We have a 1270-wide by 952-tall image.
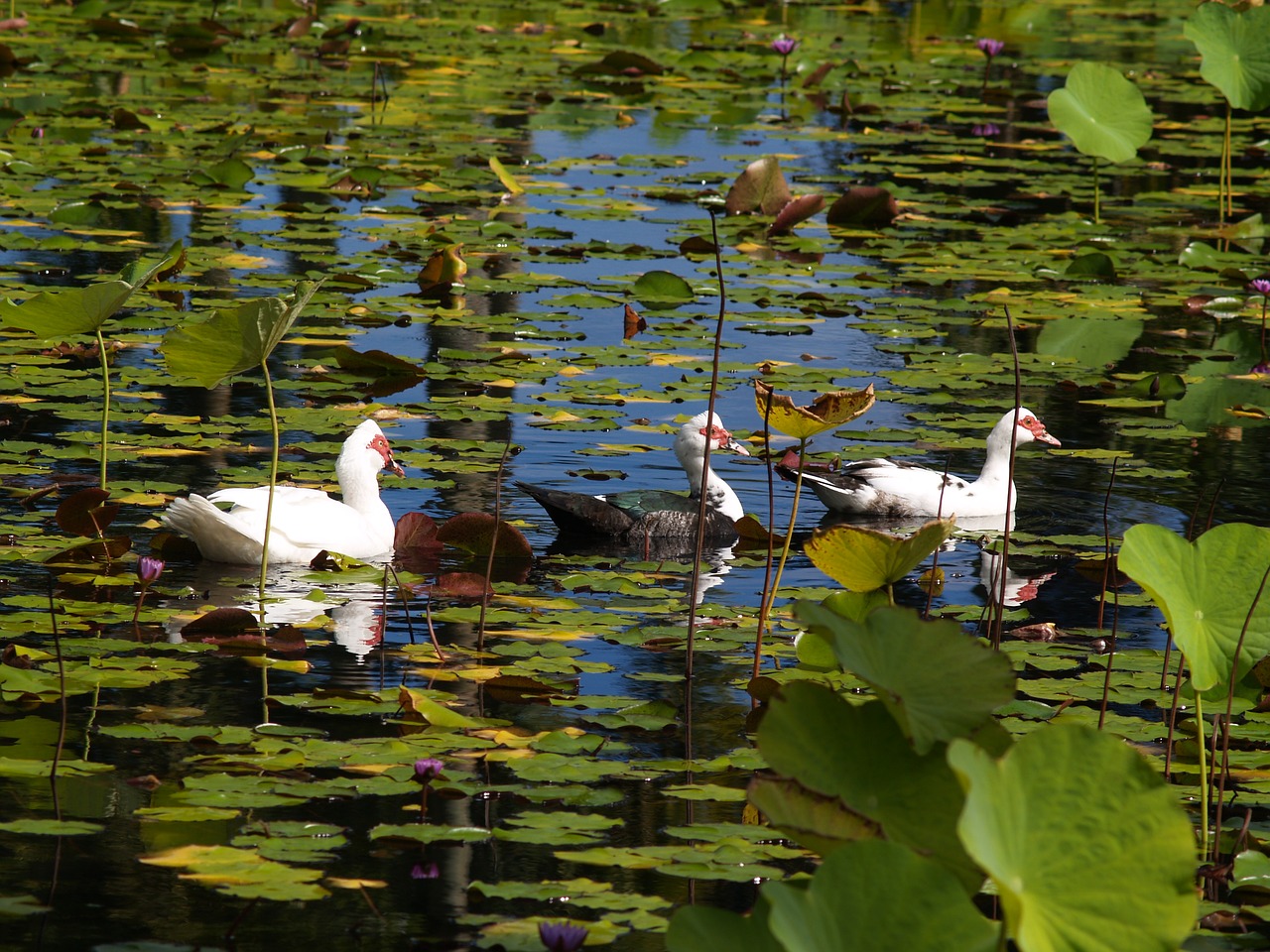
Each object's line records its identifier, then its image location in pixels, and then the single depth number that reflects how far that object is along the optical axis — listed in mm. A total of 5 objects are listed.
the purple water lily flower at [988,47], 33437
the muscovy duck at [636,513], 12773
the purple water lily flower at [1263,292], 17453
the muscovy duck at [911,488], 13836
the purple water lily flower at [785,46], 34750
